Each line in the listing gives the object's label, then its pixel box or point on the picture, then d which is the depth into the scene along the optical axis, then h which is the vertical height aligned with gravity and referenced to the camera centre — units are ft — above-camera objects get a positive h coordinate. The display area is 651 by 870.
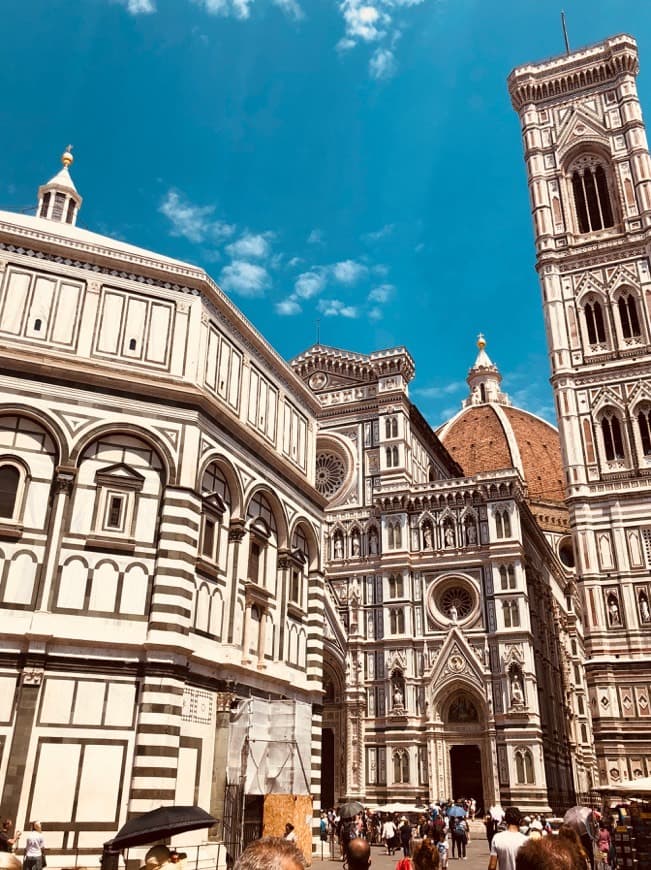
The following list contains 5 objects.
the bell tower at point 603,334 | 119.03 +76.72
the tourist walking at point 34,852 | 44.01 -3.89
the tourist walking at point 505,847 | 28.14 -2.12
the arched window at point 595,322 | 144.56 +79.95
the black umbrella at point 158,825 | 29.27 -1.64
